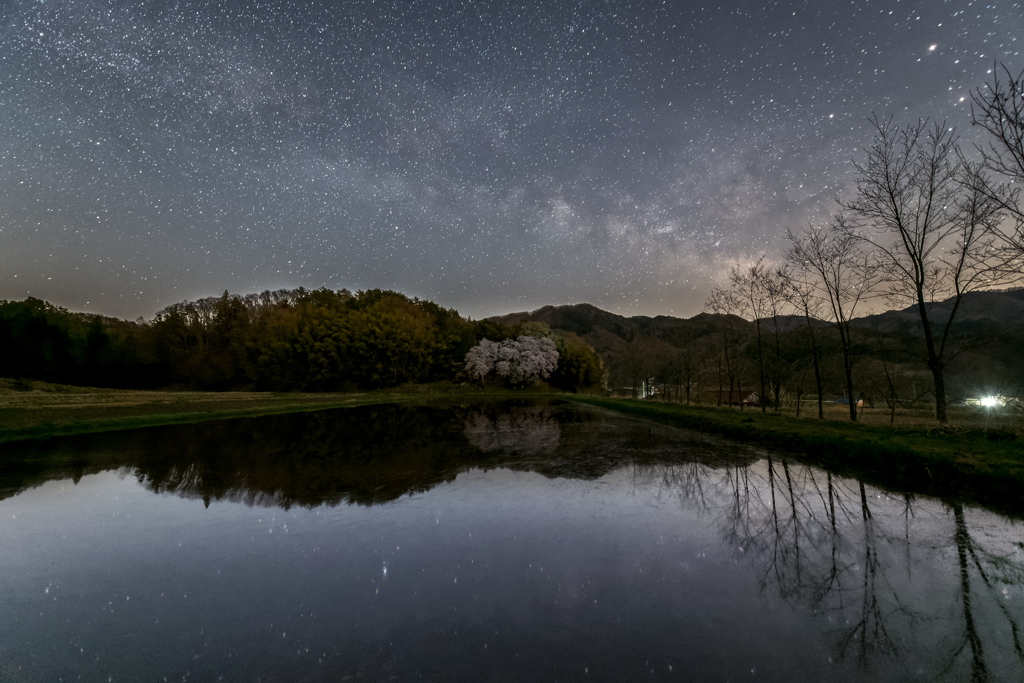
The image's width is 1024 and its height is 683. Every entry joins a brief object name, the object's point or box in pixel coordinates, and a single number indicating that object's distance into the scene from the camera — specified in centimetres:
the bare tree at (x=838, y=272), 2125
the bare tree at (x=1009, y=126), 1042
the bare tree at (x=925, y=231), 1541
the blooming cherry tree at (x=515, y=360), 6119
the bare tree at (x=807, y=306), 2338
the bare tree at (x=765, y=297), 2627
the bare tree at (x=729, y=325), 2930
